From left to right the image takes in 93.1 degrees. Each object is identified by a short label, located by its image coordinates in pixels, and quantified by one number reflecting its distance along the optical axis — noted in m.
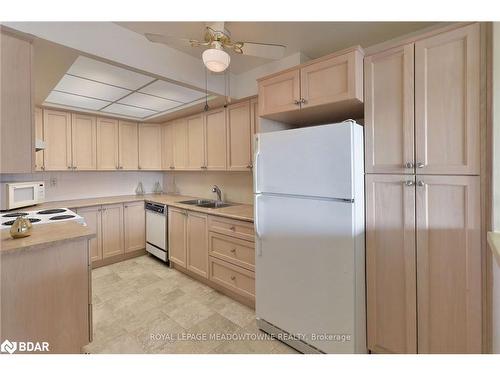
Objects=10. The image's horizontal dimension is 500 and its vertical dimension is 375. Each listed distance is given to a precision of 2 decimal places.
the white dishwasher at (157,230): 3.22
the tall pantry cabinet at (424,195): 1.25
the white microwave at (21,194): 2.51
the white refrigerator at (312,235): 1.45
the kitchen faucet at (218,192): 3.32
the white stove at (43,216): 1.87
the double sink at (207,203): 3.19
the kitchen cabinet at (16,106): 1.28
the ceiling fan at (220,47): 1.44
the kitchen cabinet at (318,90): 1.50
